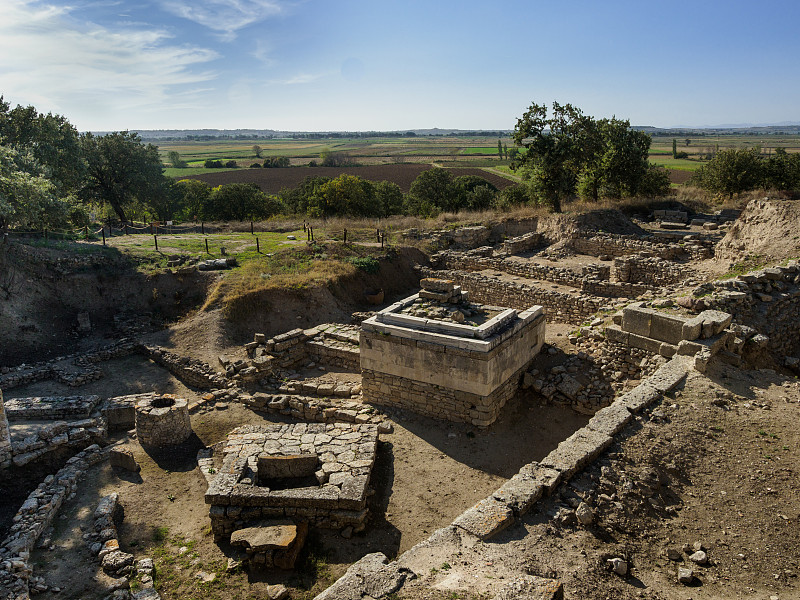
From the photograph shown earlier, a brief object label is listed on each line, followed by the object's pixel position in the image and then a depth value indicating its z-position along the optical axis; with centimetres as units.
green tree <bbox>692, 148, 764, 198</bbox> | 2780
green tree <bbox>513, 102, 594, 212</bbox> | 2612
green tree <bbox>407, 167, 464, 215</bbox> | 4212
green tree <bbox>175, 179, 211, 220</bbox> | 3753
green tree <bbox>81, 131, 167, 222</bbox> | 2884
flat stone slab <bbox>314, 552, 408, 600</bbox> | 497
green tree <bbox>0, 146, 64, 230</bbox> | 1603
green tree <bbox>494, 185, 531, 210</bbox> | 3856
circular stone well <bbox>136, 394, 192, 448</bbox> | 1034
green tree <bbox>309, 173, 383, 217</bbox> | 3067
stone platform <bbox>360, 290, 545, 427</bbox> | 945
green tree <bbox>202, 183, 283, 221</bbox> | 3519
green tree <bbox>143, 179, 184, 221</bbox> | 3191
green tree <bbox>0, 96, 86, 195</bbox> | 2111
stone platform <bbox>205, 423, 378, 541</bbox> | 759
